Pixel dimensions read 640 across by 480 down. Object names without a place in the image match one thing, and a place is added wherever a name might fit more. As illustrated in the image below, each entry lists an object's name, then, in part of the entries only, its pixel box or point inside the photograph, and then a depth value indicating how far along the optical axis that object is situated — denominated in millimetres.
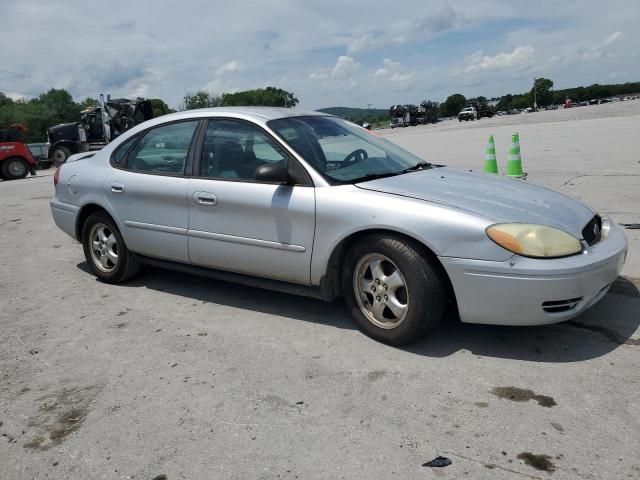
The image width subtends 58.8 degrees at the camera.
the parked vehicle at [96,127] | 25141
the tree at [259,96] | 116412
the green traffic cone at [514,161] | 8758
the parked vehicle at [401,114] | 59375
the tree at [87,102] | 109125
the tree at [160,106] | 94131
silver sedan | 3215
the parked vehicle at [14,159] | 20859
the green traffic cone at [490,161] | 8828
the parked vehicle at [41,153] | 26312
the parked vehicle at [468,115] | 62188
